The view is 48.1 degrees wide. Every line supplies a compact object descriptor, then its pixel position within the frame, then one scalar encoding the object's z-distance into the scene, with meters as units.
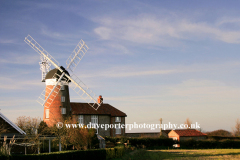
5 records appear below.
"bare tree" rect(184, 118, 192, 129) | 75.91
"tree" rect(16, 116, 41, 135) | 34.29
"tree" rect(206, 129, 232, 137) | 81.75
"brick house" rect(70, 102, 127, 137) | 48.25
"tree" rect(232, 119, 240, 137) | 72.66
